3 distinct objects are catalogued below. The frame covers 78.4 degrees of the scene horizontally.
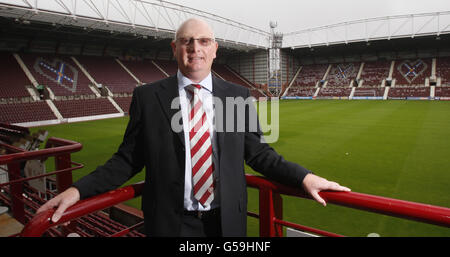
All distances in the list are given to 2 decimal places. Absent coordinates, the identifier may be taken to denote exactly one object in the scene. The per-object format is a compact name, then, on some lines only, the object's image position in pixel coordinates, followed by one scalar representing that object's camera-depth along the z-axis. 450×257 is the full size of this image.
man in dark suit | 1.66
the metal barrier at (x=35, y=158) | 2.41
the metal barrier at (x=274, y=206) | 1.23
